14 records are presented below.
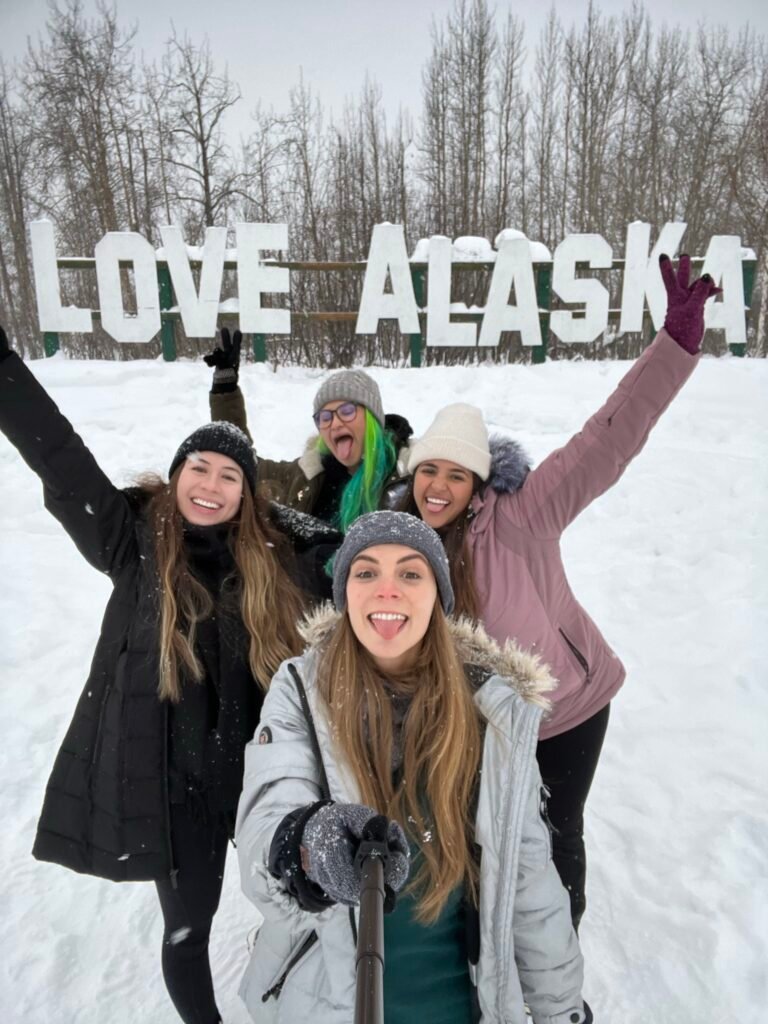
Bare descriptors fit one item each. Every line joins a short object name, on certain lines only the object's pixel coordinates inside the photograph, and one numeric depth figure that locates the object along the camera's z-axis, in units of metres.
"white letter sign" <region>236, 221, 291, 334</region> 9.73
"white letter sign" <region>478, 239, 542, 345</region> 10.20
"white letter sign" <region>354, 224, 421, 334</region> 9.95
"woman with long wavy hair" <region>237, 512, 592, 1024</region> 1.44
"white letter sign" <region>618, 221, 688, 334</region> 10.12
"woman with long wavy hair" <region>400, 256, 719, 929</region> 2.04
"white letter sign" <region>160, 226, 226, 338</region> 9.70
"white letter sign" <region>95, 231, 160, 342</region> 9.51
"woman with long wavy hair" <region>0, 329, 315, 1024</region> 1.83
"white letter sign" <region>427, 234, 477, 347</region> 10.03
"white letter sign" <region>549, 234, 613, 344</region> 10.21
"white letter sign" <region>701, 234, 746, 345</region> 10.19
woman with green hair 2.73
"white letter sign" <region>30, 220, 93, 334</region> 9.44
